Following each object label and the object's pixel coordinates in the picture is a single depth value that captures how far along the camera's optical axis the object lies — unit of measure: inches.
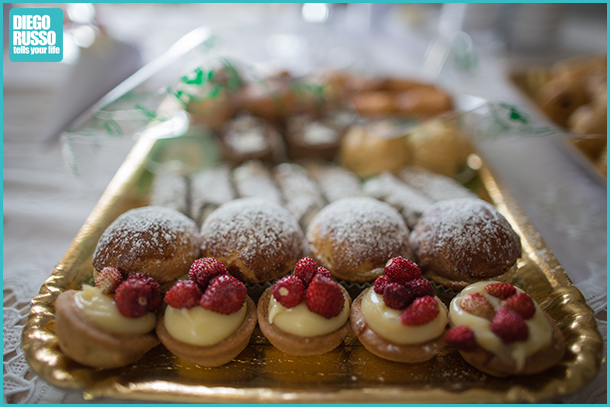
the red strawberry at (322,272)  9.9
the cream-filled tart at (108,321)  9.4
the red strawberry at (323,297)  9.6
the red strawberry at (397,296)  9.7
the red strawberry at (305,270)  10.0
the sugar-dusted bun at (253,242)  10.9
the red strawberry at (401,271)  10.0
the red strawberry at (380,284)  10.0
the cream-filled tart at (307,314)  9.7
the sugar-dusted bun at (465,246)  10.9
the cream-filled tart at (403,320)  9.6
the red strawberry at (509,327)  9.4
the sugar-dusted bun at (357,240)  11.0
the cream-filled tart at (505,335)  9.4
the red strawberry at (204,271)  9.8
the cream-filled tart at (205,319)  9.6
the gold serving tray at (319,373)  9.3
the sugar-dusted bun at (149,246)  10.5
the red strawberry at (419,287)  9.8
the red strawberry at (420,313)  9.5
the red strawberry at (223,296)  9.6
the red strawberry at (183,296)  9.6
